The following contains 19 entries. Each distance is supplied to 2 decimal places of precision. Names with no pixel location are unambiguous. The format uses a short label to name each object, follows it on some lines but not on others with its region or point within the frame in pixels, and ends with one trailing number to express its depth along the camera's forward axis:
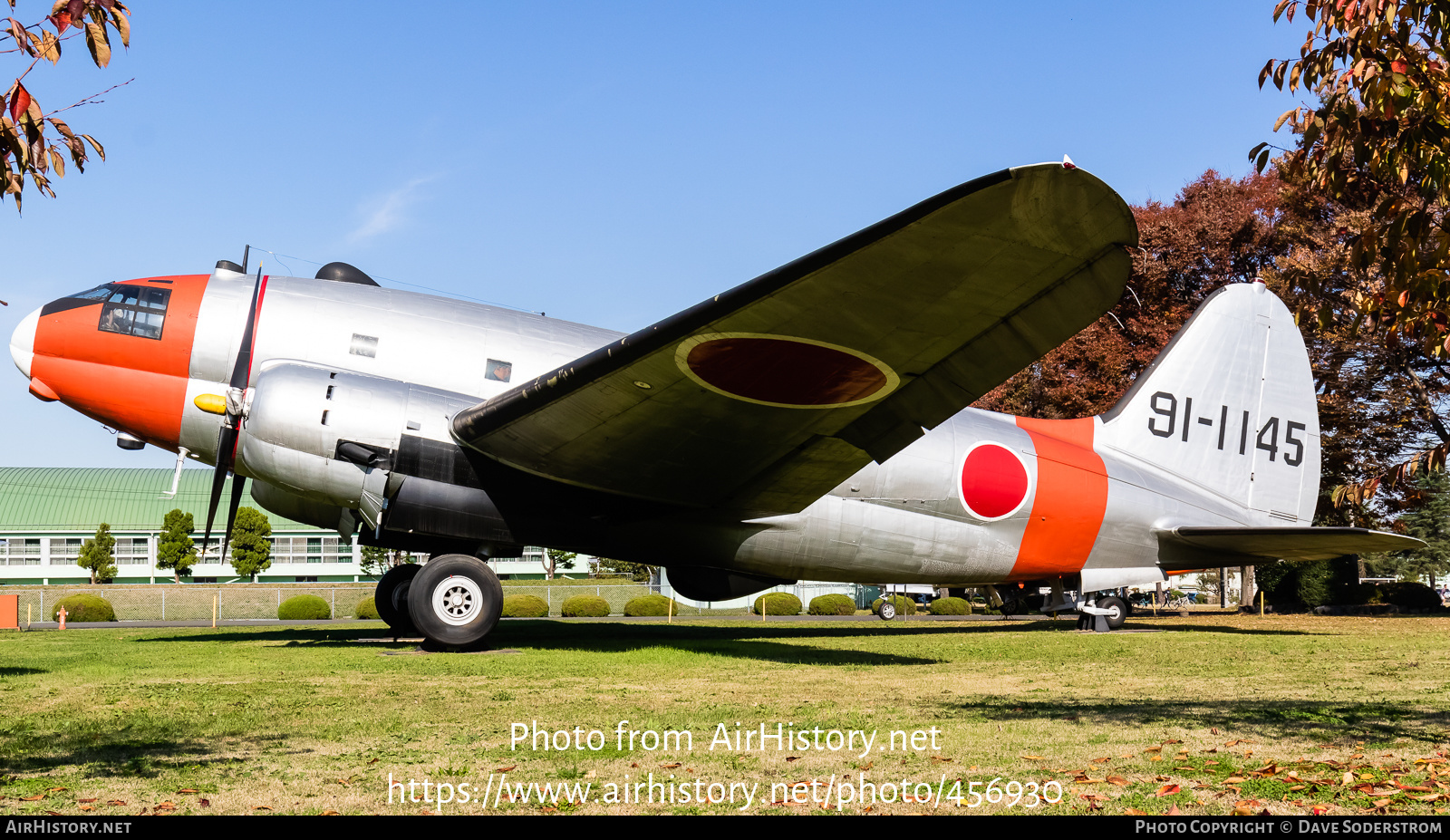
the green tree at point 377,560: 70.04
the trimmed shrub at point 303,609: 34.34
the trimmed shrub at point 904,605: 40.30
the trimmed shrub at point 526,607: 36.12
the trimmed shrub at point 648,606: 37.53
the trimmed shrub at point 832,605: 40.31
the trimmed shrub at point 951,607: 41.41
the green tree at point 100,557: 63.78
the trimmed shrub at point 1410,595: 34.72
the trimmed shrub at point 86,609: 32.97
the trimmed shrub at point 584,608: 35.84
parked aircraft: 9.34
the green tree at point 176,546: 63.28
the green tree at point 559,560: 71.50
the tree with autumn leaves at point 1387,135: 6.00
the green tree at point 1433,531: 55.51
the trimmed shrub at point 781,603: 40.62
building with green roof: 74.06
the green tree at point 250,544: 64.19
